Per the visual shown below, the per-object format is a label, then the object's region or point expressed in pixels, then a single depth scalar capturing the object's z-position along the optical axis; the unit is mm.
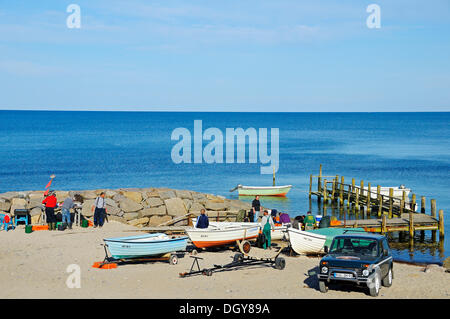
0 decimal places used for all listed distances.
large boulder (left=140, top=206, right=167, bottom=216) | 34125
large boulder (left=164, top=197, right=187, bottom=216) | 34906
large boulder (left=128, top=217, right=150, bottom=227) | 32778
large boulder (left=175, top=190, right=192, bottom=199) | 37925
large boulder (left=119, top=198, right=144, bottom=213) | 33562
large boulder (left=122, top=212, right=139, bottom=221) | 33044
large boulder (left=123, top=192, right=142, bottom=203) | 35344
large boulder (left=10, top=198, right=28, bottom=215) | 32344
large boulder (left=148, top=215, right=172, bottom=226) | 33719
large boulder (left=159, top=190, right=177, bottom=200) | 36684
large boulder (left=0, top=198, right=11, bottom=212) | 33000
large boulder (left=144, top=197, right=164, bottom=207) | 35250
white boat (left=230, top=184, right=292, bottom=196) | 55125
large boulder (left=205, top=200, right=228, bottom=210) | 36938
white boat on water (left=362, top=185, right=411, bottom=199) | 46656
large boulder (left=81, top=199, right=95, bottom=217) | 31250
